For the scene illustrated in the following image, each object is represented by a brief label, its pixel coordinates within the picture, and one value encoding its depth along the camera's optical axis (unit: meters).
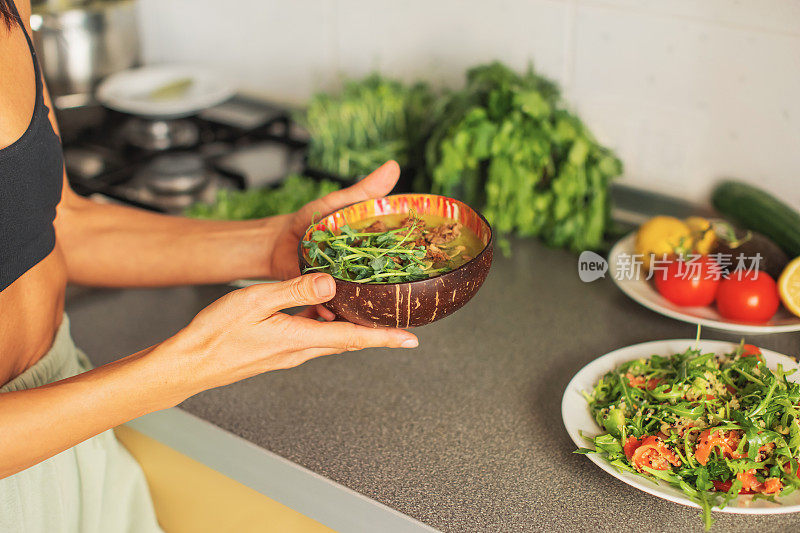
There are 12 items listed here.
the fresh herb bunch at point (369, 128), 1.54
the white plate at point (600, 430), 0.79
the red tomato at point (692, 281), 1.15
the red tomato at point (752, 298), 1.11
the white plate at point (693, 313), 1.09
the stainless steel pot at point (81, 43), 1.68
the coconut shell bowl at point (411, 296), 0.82
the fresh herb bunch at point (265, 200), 1.43
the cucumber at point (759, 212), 1.20
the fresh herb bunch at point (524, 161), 1.31
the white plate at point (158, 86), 1.71
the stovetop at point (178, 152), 1.66
